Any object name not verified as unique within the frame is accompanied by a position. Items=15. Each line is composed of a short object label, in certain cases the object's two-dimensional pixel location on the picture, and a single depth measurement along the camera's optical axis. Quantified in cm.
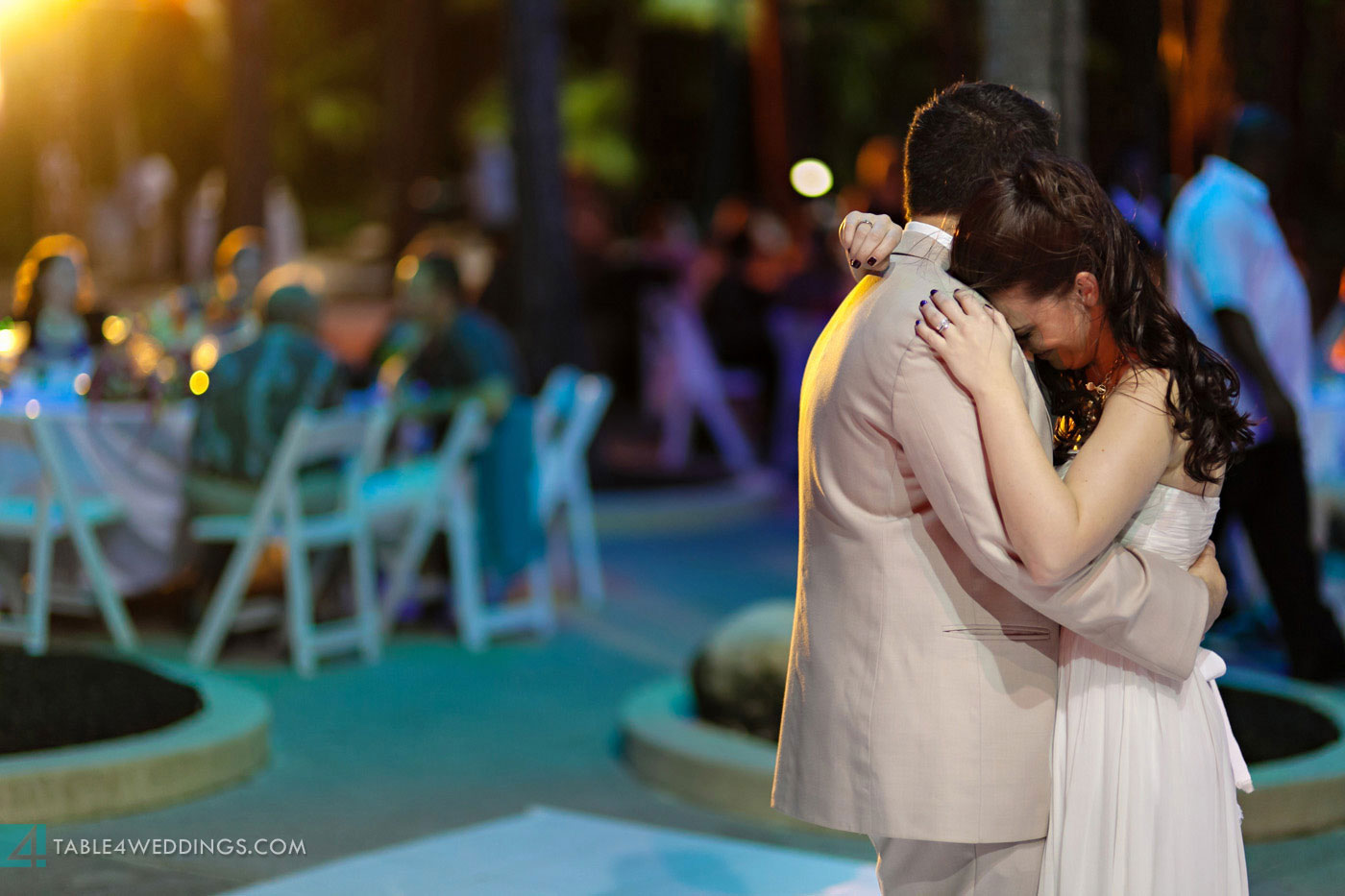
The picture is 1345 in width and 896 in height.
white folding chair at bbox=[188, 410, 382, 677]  679
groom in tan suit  253
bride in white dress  256
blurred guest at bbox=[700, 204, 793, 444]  1348
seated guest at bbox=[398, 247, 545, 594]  775
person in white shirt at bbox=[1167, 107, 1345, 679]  605
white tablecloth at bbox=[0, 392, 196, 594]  746
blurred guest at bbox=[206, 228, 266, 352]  955
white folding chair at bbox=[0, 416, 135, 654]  665
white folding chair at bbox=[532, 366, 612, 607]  836
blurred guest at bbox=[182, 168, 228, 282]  1883
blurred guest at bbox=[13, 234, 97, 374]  796
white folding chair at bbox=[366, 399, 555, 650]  748
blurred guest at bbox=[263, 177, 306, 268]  1930
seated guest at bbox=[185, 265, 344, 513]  710
